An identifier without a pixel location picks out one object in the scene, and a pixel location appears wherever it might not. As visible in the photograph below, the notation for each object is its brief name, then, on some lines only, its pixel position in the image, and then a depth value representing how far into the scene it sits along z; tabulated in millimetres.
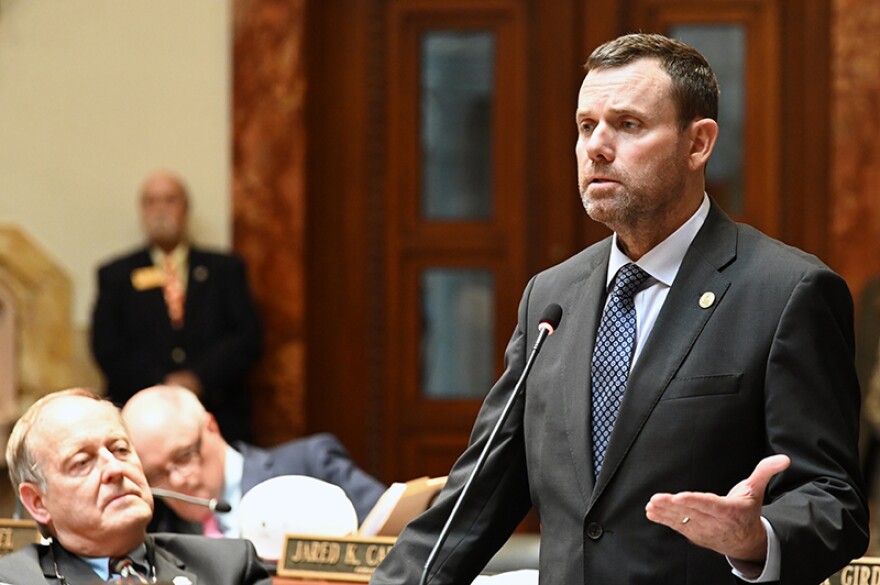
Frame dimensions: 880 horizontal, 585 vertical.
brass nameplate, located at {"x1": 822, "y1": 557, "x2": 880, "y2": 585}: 6176
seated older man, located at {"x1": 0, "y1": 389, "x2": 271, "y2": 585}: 6488
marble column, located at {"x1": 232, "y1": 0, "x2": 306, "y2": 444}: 14773
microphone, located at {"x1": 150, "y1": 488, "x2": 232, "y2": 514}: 7309
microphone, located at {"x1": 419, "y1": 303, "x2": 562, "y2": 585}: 4754
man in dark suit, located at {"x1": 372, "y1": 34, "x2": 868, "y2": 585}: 4613
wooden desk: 7066
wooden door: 15070
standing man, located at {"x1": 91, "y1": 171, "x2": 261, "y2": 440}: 14148
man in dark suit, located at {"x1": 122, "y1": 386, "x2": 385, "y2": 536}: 8945
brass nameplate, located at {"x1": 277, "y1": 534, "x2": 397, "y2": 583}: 7070
